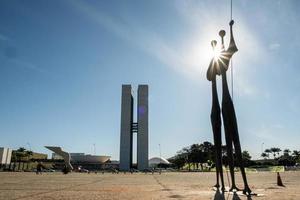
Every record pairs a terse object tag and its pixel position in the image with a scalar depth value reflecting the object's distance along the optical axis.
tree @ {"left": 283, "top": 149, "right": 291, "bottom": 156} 109.75
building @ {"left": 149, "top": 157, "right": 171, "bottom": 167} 91.66
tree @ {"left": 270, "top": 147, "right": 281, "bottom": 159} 114.51
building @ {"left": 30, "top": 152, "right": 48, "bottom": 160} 95.39
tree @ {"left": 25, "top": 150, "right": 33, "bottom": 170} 87.54
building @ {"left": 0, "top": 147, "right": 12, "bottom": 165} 72.67
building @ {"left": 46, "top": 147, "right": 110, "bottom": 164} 92.21
